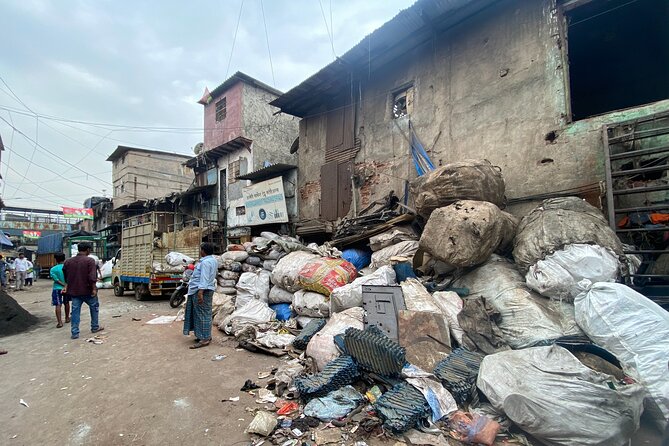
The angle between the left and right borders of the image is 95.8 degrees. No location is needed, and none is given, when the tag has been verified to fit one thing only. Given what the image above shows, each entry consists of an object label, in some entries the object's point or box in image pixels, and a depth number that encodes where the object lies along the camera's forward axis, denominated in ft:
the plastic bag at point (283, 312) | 16.81
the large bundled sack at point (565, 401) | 5.92
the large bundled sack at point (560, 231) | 10.11
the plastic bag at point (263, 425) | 7.16
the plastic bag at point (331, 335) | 9.98
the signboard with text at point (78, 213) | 81.00
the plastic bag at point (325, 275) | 14.91
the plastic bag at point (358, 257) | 19.33
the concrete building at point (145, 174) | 72.43
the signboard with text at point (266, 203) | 33.73
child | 19.08
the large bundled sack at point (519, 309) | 9.14
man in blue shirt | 14.56
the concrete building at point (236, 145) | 43.96
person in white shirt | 43.96
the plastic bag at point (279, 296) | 17.42
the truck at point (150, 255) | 28.43
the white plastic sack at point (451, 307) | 10.15
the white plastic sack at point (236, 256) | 21.13
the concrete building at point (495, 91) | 15.84
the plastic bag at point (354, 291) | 13.20
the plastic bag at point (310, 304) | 14.53
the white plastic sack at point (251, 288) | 18.30
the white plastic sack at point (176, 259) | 28.48
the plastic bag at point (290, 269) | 16.76
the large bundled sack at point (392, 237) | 17.42
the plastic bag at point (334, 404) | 7.64
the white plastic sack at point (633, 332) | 6.40
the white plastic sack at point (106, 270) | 41.78
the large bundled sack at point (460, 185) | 13.73
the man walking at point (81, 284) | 16.93
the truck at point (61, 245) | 62.64
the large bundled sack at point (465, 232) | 11.39
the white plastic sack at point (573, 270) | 9.33
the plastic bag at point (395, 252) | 16.16
